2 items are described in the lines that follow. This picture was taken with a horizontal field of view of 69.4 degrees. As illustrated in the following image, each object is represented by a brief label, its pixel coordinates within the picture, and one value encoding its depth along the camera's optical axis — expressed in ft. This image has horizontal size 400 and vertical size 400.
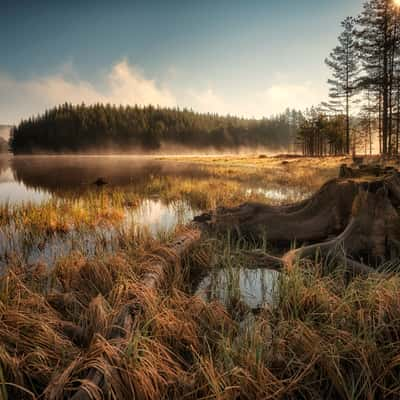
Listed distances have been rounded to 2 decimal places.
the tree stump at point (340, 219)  16.55
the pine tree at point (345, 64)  133.59
